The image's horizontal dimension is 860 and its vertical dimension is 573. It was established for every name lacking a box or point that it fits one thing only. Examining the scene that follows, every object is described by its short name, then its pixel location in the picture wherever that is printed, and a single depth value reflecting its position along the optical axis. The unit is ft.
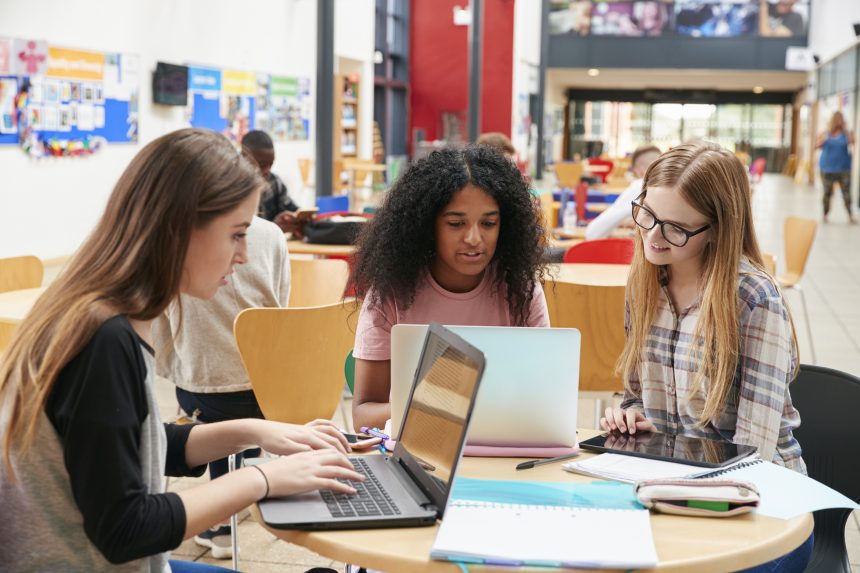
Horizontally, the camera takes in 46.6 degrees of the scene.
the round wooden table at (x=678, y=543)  4.40
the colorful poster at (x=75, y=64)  27.07
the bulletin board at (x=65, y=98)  25.40
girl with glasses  6.49
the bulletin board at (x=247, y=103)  36.22
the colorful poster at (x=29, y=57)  25.23
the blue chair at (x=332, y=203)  23.14
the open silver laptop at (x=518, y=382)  5.47
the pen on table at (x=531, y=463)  5.66
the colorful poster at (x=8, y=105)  24.94
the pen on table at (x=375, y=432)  6.10
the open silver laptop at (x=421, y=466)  4.67
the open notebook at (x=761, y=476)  5.22
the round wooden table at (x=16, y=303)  10.66
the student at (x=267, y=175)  17.15
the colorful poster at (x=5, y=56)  24.73
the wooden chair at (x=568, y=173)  48.60
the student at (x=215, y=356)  10.16
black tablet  5.81
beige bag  4.97
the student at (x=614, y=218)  17.93
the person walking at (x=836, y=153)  45.50
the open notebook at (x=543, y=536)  4.30
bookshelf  51.98
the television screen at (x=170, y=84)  32.53
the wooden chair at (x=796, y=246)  20.39
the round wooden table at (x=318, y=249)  15.74
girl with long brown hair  4.20
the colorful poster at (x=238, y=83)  38.58
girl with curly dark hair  7.53
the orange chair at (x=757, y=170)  64.82
